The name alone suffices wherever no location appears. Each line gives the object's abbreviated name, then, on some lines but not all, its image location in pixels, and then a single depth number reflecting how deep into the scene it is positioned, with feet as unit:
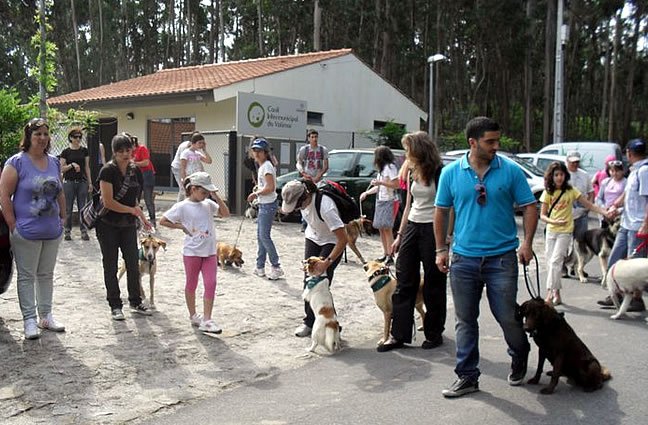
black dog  15.11
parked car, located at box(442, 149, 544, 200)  51.56
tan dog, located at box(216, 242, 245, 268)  31.86
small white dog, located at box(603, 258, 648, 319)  21.56
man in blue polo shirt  14.57
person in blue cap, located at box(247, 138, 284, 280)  28.37
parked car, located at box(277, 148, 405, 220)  45.30
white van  67.56
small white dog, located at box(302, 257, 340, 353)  18.76
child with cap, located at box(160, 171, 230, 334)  20.16
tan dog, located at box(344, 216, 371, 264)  31.55
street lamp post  80.90
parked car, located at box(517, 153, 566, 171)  62.44
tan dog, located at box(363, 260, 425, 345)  19.36
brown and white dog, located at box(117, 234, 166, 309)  23.47
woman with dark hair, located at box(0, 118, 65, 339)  18.76
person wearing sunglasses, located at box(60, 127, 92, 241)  34.19
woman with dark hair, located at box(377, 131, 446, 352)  18.92
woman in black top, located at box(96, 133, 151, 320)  20.95
